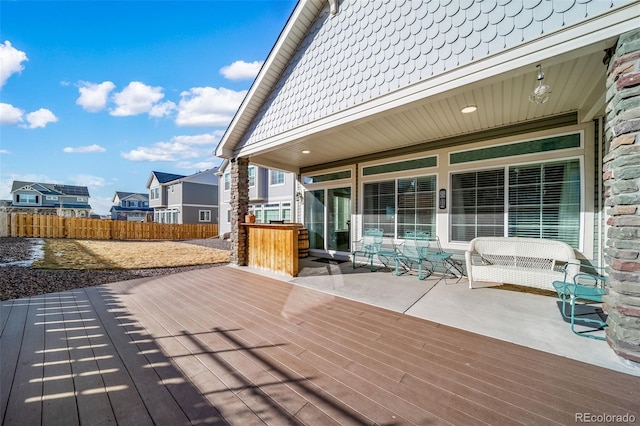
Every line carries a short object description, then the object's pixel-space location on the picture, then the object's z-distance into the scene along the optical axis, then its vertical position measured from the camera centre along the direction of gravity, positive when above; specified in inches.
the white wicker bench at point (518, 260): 142.6 -31.7
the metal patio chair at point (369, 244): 234.5 -30.4
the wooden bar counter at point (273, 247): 204.1 -30.2
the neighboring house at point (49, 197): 1115.3 +83.4
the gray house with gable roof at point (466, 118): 87.5 +64.4
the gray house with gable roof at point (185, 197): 826.8 +61.8
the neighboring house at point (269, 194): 476.1 +41.6
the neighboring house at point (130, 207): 1277.1 +39.3
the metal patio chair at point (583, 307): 101.7 -48.7
